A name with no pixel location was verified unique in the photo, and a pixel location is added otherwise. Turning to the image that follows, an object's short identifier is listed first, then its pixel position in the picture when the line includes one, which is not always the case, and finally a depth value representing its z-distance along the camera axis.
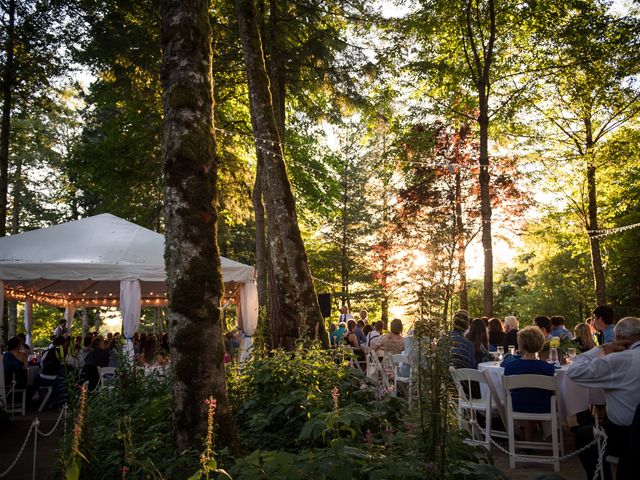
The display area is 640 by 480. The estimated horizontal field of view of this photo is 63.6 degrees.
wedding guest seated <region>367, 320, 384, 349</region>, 11.04
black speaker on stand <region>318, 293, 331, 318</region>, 16.30
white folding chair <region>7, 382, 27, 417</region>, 9.83
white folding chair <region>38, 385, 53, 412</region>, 10.90
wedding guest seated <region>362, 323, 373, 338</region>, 12.76
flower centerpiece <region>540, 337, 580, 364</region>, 6.81
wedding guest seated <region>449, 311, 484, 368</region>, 6.92
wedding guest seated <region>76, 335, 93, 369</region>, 11.11
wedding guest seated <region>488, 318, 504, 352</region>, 10.01
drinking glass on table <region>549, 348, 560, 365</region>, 6.53
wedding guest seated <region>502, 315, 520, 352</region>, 9.36
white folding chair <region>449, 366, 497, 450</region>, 5.49
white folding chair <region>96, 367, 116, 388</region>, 9.35
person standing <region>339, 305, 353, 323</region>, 16.94
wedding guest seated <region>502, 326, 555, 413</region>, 5.43
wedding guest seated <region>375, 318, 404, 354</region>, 10.20
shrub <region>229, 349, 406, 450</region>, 4.12
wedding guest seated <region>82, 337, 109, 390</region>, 9.92
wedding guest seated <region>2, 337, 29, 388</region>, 9.80
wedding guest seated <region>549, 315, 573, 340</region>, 9.60
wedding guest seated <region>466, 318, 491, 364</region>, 7.80
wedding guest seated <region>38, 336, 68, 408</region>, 10.80
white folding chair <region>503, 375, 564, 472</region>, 5.15
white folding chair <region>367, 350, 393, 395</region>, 7.81
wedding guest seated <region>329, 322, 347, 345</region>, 13.32
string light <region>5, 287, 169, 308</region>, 14.72
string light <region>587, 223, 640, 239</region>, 16.72
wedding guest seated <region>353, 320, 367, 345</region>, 13.47
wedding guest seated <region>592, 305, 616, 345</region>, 6.74
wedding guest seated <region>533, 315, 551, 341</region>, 9.28
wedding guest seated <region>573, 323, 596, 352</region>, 7.33
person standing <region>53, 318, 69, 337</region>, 14.61
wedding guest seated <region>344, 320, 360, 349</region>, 11.89
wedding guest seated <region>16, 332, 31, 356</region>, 12.27
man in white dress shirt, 3.71
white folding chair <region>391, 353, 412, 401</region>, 7.09
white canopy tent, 10.40
